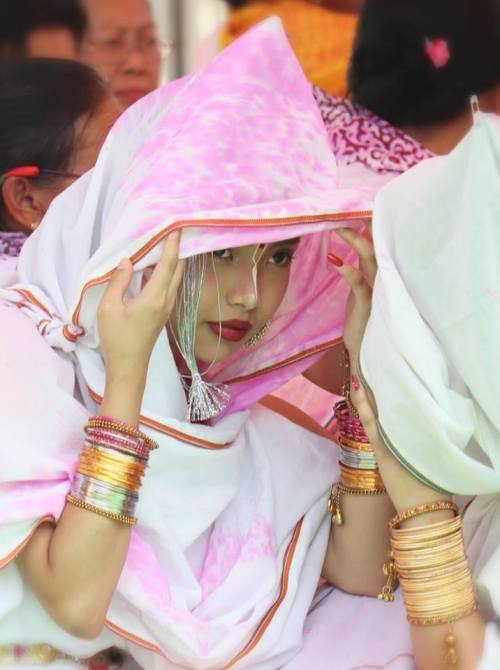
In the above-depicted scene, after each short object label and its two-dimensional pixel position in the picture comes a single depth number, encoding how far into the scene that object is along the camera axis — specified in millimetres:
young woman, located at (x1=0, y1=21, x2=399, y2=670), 4390
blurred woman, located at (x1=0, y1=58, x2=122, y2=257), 4753
